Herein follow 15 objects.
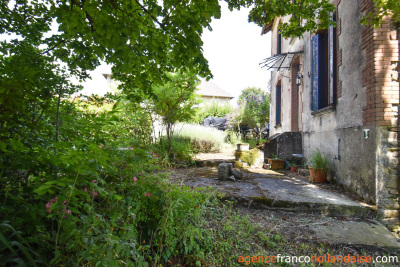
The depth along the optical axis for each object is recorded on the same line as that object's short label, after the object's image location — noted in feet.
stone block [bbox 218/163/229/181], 14.58
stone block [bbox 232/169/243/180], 14.91
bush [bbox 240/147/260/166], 21.16
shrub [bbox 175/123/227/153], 25.17
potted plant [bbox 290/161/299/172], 19.51
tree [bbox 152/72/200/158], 18.24
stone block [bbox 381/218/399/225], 9.57
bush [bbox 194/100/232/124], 50.90
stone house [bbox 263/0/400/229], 9.89
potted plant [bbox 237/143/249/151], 23.15
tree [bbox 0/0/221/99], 6.24
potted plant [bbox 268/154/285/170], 20.51
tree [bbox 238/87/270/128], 39.93
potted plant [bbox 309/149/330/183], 14.67
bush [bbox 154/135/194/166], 19.45
